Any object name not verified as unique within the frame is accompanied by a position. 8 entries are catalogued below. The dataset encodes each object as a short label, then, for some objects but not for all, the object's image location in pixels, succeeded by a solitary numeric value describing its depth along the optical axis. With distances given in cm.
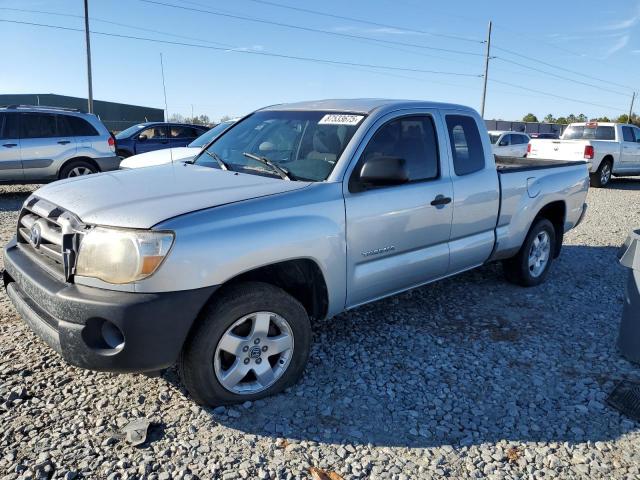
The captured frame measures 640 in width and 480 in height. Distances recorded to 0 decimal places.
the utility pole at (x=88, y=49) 2264
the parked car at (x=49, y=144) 967
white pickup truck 1392
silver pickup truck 257
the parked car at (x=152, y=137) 1338
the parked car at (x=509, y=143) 1681
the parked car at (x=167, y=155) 816
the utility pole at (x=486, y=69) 3816
